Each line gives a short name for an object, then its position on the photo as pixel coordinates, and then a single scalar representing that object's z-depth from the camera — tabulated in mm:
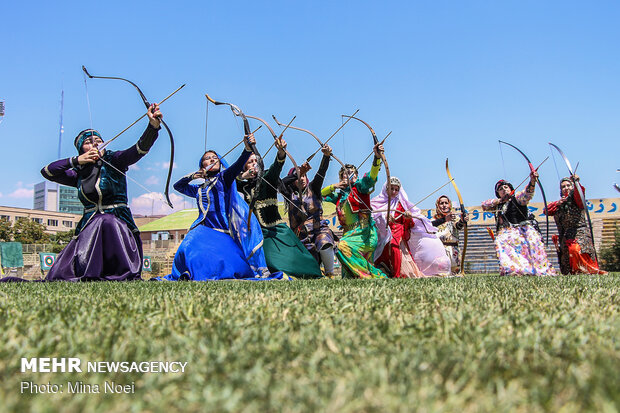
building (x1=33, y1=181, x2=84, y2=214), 148450
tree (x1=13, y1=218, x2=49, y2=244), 42281
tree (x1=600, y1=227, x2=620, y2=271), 18750
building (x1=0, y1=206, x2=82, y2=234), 80125
